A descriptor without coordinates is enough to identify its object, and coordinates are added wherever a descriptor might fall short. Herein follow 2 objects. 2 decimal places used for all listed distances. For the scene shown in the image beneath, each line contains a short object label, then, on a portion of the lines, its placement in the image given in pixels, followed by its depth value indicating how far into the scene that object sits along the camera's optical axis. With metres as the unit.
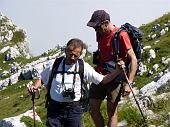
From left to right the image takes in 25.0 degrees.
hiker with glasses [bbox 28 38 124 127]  6.32
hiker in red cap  6.64
